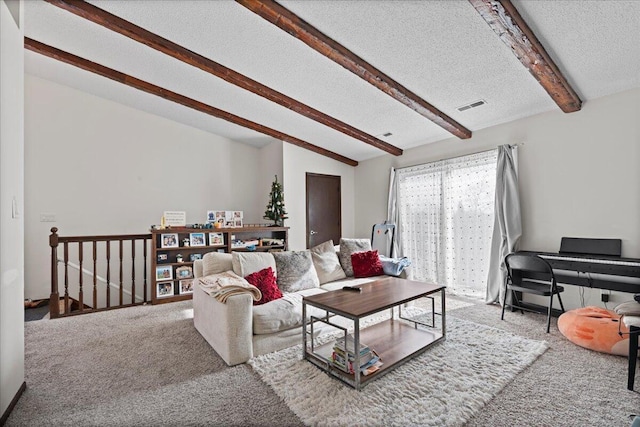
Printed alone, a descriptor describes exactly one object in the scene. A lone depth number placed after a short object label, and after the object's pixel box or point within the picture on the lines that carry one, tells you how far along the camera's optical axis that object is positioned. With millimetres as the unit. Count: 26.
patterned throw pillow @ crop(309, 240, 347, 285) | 3566
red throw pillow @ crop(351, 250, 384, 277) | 3740
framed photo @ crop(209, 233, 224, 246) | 4449
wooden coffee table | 2057
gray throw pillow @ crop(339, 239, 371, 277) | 3854
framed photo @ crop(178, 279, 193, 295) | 4288
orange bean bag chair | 2361
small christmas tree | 5016
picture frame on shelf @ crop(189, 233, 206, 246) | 4309
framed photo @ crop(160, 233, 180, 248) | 4098
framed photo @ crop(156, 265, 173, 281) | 4066
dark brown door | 5742
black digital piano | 2852
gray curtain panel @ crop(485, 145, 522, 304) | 3760
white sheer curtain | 4164
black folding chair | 2947
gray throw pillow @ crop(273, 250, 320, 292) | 3137
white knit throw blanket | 2315
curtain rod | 3835
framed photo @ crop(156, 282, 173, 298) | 4078
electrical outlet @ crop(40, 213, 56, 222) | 4461
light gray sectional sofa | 2271
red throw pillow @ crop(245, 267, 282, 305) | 2746
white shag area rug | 1690
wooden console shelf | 4062
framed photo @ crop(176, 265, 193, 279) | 4234
